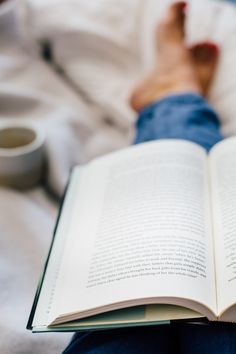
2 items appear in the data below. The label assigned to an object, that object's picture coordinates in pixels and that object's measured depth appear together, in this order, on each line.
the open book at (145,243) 0.43
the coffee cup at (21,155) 0.64
